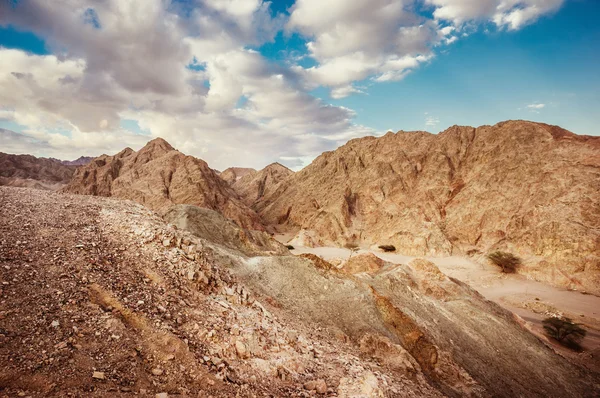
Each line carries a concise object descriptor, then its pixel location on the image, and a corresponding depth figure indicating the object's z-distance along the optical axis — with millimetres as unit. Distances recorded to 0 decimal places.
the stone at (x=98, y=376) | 5105
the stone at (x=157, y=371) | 5879
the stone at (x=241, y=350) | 7746
